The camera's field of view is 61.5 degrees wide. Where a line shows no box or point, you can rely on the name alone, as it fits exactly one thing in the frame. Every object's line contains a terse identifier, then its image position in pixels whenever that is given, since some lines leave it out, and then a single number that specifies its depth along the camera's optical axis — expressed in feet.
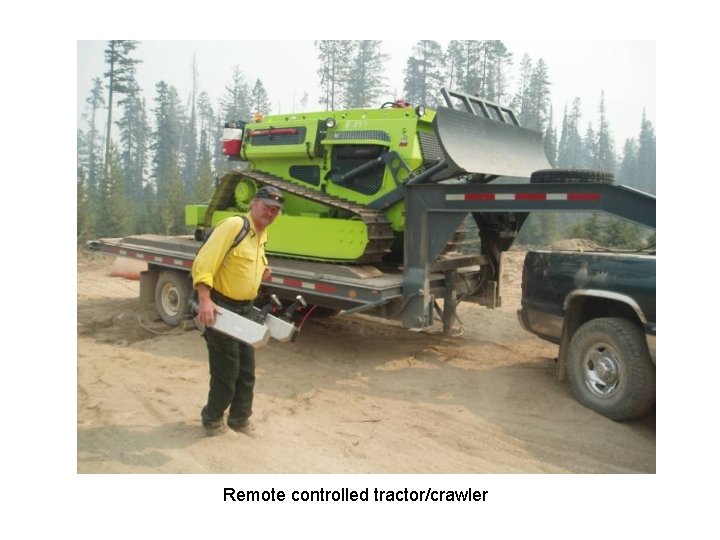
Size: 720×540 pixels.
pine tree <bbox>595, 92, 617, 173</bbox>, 146.72
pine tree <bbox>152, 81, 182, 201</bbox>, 125.49
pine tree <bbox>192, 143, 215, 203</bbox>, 84.08
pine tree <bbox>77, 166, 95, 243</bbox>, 65.00
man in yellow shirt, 14.21
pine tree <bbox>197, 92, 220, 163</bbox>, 154.20
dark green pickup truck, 16.44
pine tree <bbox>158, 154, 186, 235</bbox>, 78.69
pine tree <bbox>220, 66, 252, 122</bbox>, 123.95
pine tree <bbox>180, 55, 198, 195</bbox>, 153.12
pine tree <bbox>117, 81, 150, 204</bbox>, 128.77
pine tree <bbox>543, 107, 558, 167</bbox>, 109.40
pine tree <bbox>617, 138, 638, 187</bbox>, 184.74
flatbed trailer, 18.69
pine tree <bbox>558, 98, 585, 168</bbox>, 160.89
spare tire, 18.44
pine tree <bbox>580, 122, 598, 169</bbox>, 175.33
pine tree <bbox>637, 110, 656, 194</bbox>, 165.68
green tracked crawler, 22.63
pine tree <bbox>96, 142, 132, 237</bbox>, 71.46
